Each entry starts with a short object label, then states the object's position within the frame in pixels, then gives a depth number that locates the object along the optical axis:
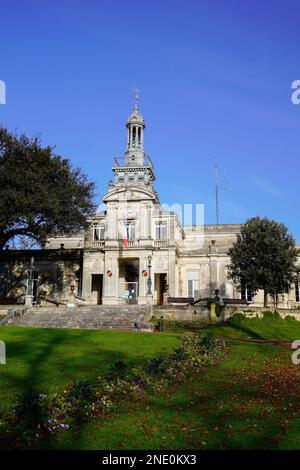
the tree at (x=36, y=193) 34.94
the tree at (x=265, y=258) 35.78
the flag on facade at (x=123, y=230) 43.41
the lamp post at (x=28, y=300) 35.09
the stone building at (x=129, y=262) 42.59
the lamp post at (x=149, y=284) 36.00
